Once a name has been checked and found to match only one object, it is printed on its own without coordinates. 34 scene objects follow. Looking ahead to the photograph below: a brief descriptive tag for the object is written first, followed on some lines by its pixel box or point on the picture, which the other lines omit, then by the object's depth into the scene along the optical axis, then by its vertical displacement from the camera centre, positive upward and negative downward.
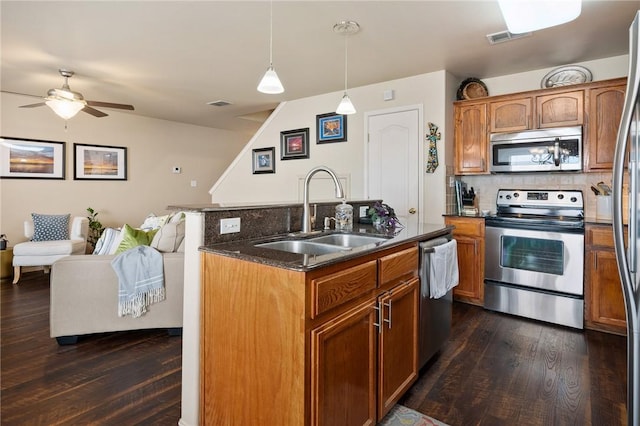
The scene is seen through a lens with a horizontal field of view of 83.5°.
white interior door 4.09 +0.66
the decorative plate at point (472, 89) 4.00 +1.41
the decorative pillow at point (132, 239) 2.97 -0.21
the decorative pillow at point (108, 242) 3.51 -0.28
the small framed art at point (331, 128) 4.72 +1.18
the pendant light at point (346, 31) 2.84 +1.51
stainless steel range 3.09 -0.39
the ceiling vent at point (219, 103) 5.35 +1.68
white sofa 2.72 -0.67
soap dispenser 2.48 -0.02
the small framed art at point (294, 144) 5.10 +1.03
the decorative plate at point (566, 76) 3.54 +1.40
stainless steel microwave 3.35 +0.64
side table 4.56 -0.63
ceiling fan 3.74 +1.21
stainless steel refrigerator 1.15 -0.02
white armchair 4.48 -0.47
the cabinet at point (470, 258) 3.60 -0.43
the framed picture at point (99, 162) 5.61 +0.85
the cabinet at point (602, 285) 2.92 -0.57
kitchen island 1.30 -0.49
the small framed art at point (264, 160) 5.54 +0.86
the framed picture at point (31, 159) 4.92 +0.79
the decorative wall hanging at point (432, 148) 3.92 +0.74
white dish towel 2.18 -0.35
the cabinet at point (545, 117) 3.18 +0.96
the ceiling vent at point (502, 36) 2.96 +1.51
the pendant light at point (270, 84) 2.17 +0.80
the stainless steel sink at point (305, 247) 1.95 -0.18
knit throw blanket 2.72 -0.50
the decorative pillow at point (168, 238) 3.02 -0.20
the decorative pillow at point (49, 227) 4.84 -0.18
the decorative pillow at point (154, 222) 3.95 -0.09
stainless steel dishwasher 2.13 -0.63
